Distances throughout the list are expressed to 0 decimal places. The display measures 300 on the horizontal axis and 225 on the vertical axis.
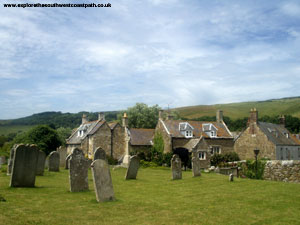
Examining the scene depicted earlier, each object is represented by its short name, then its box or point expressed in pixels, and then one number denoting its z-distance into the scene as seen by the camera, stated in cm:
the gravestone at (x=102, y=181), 1320
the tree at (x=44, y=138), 5662
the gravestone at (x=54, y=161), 2917
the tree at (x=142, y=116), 7631
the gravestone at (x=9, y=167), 2431
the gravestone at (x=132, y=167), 2295
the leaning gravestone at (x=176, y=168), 2314
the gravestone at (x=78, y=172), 1595
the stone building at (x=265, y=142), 4672
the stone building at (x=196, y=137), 4553
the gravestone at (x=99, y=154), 2380
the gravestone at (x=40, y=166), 2445
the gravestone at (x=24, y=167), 1653
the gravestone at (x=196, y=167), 2402
